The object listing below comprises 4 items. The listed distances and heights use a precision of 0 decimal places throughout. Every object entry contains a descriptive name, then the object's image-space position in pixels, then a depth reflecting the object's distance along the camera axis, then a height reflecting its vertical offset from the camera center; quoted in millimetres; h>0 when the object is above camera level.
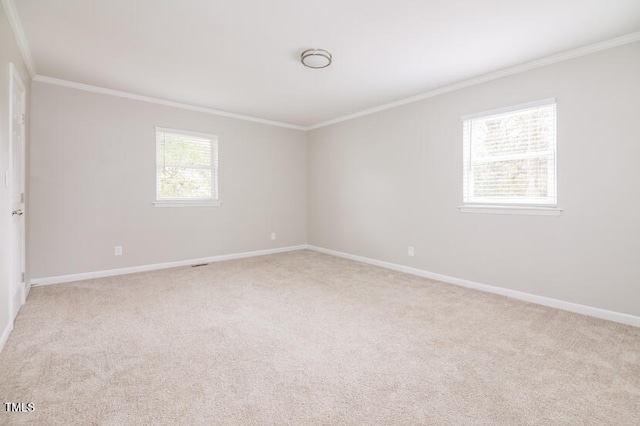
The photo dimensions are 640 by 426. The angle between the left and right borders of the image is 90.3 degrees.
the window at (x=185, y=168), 4719 +649
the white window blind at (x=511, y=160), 3244 +551
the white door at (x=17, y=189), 2674 +205
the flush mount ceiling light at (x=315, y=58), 3041 +1498
